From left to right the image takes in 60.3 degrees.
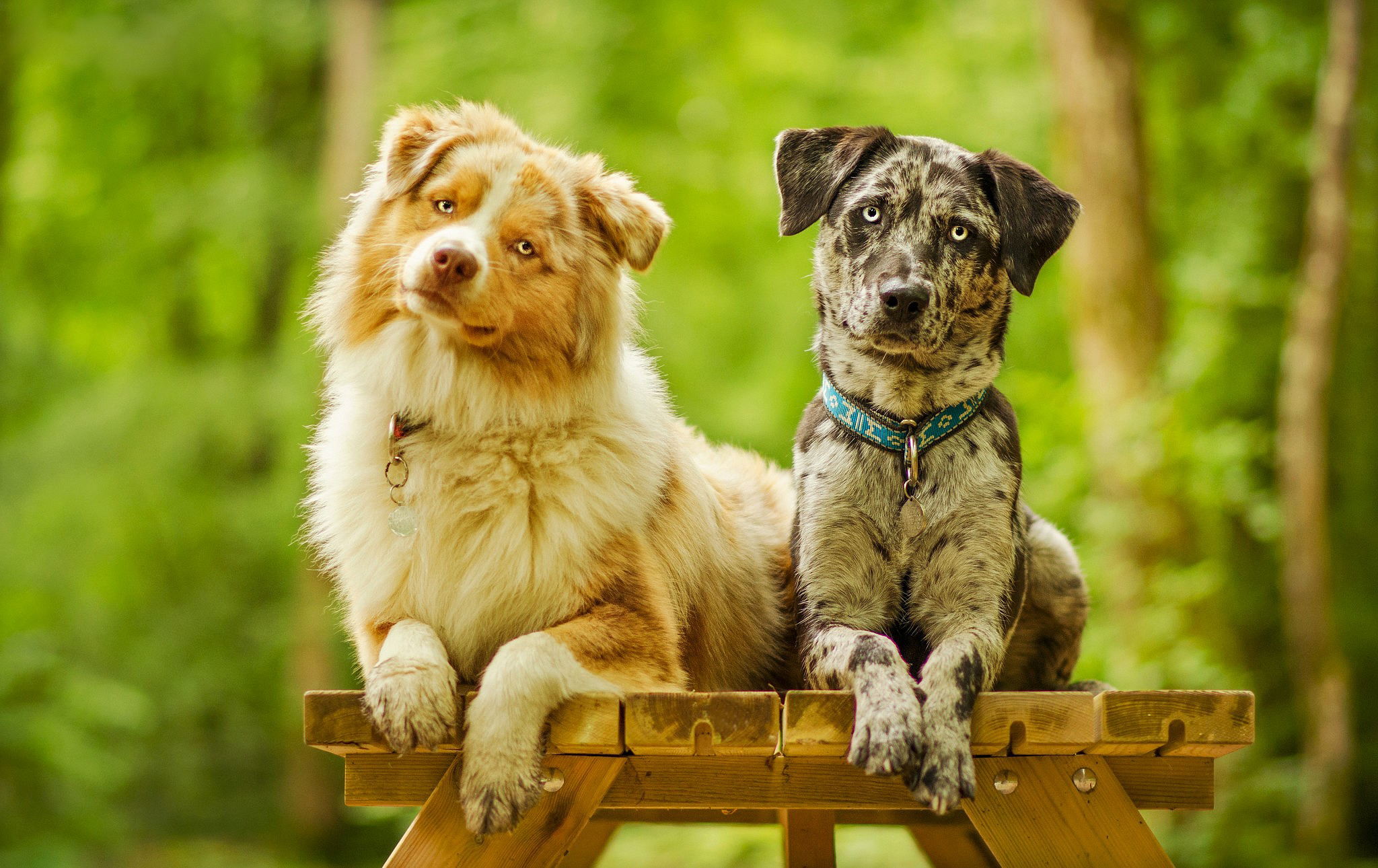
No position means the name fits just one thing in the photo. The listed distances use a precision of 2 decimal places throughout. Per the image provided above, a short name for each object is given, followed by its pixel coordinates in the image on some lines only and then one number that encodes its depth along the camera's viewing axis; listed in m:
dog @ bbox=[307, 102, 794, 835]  2.62
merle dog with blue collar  2.60
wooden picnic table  2.32
